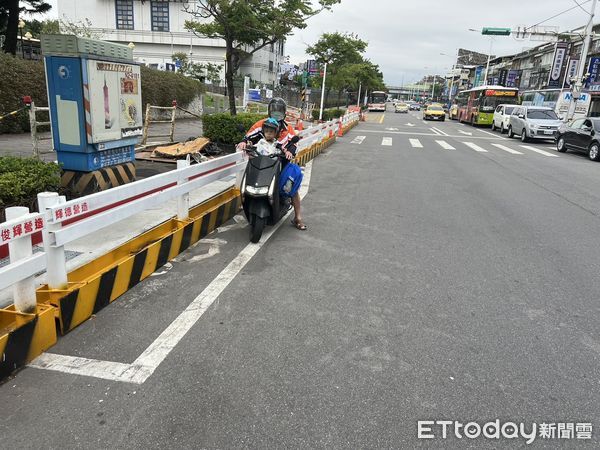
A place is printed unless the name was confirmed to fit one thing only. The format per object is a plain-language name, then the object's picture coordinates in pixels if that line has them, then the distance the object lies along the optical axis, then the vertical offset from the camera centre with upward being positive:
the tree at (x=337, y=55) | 39.91 +4.13
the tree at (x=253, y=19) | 13.23 +2.27
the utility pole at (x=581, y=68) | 25.98 +2.64
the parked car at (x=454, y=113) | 46.86 -0.43
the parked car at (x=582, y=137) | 16.42 -0.78
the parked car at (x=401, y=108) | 64.81 -0.30
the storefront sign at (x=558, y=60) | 39.56 +4.64
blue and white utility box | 6.27 -0.13
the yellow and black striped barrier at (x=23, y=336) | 2.85 -1.59
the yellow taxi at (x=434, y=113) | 44.50 -0.51
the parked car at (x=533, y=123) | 22.25 -0.46
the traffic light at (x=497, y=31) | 37.74 +6.52
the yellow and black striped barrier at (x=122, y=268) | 3.39 -1.53
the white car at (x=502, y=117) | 28.71 -0.37
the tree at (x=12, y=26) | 22.45 +2.78
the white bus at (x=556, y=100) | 36.88 +1.37
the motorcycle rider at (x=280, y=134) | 5.82 -0.46
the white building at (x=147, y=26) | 56.62 +7.85
